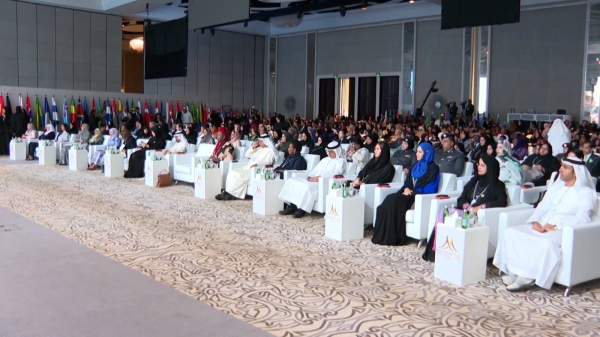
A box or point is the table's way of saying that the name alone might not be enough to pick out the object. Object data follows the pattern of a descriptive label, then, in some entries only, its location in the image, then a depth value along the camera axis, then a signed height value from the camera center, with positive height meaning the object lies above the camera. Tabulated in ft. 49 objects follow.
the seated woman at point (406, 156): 28.17 -1.35
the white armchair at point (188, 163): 35.35 -2.40
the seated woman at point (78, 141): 47.29 -1.58
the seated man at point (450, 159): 27.55 -1.37
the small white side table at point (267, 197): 26.66 -3.24
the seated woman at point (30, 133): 53.11 -1.06
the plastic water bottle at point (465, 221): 16.75 -2.60
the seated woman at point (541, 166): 26.38 -1.59
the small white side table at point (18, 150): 50.55 -2.53
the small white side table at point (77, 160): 43.01 -2.77
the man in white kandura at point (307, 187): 25.80 -2.66
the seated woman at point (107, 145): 43.70 -1.79
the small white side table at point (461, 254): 16.57 -3.57
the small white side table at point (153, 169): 35.40 -2.77
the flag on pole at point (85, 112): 65.77 +1.22
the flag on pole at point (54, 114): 64.44 +0.83
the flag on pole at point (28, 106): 62.10 +1.66
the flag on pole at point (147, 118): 70.13 +0.72
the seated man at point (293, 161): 30.04 -1.77
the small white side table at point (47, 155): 46.57 -2.66
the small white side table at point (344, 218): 21.76 -3.38
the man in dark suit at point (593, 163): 27.32 -1.40
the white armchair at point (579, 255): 15.47 -3.29
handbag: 35.09 -3.36
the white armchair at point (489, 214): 18.22 -2.67
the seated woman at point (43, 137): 51.11 -1.42
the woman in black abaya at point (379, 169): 24.61 -1.71
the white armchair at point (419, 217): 20.59 -3.12
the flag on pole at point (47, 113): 64.13 +0.97
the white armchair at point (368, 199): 23.04 -2.80
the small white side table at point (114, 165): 39.63 -2.86
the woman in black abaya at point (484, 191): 19.40 -2.01
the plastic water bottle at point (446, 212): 17.80 -2.50
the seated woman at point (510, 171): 23.41 -1.60
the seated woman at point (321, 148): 33.91 -1.19
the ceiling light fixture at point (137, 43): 81.51 +11.35
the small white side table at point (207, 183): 31.07 -3.09
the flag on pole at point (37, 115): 63.41 +0.72
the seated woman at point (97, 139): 48.29 -1.34
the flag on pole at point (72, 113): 65.16 +1.05
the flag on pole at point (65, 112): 65.57 +1.15
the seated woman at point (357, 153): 30.66 -1.35
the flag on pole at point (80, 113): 65.67 +1.08
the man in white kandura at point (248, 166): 30.73 -2.17
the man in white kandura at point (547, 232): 15.66 -2.78
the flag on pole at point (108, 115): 67.31 +0.94
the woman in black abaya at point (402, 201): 21.24 -2.64
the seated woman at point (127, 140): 43.88 -1.29
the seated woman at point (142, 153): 39.65 -2.03
